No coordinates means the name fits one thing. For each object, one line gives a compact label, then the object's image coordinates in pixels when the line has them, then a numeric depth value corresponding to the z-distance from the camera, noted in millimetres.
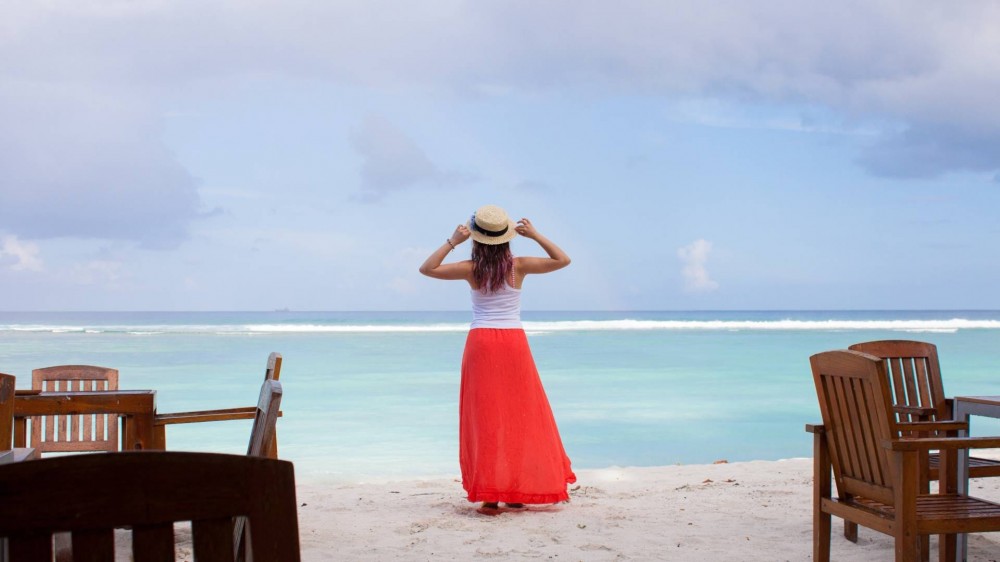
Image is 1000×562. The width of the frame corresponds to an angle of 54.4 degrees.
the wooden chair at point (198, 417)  4203
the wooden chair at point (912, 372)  4391
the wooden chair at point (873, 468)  2990
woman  5086
